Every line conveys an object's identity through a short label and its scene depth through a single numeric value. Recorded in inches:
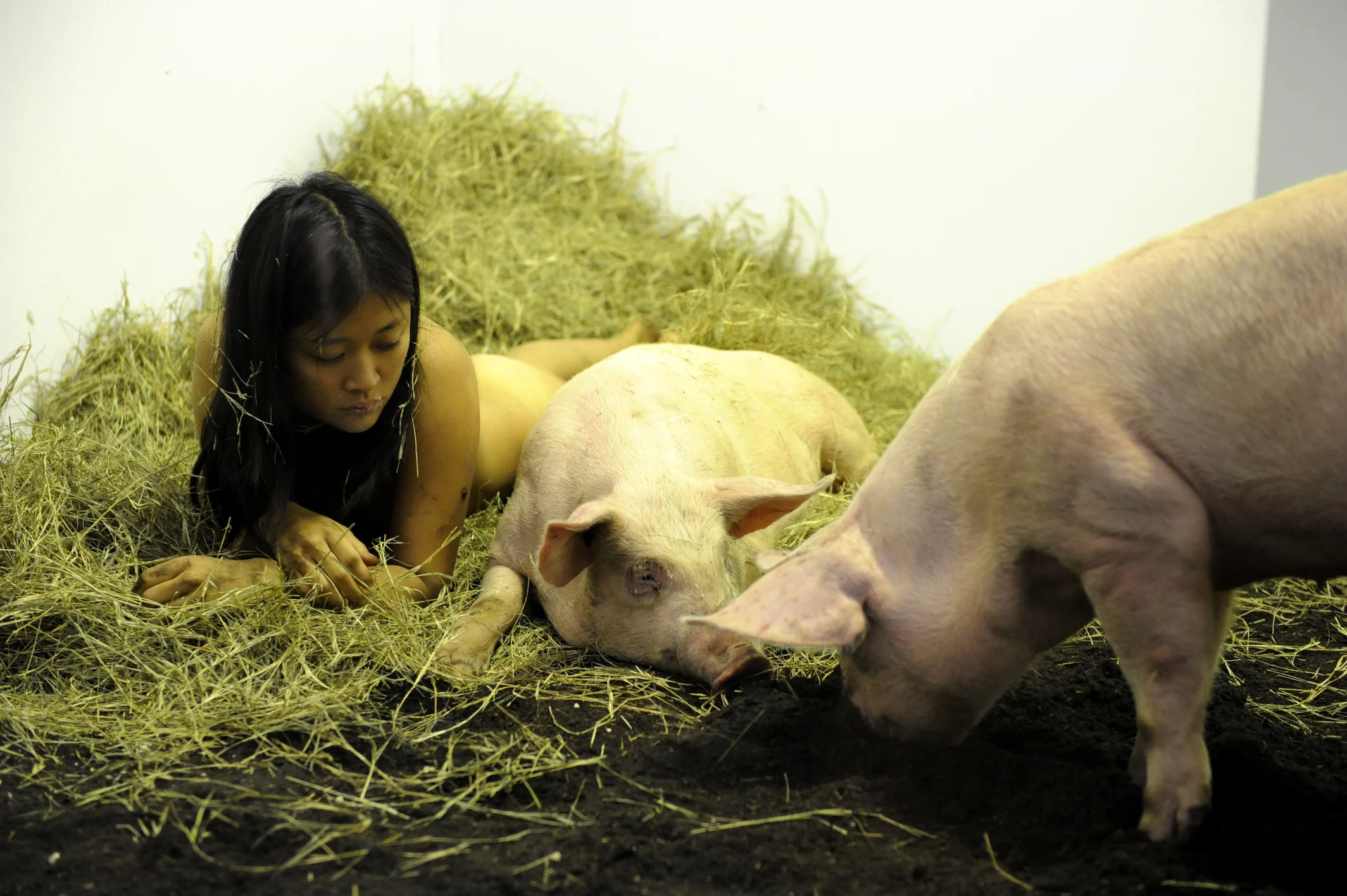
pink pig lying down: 126.0
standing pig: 86.7
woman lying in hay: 123.8
